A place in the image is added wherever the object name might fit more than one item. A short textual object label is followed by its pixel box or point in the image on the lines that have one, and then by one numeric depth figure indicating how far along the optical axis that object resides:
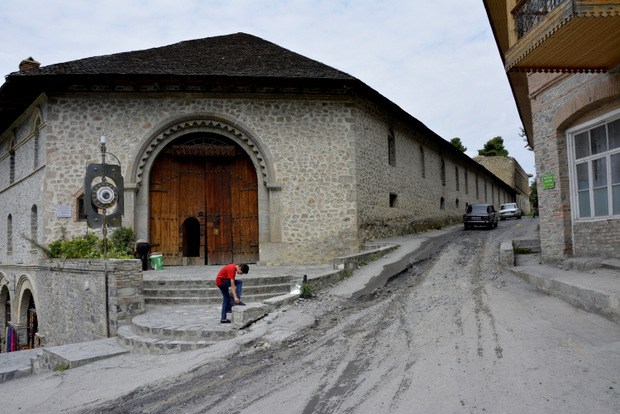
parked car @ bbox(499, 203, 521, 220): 31.48
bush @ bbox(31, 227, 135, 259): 10.94
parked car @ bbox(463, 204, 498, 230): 21.80
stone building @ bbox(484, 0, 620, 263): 6.61
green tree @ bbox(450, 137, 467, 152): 54.37
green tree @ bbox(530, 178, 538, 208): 52.39
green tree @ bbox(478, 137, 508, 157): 56.56
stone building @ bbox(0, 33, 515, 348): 13.48
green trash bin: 13.17
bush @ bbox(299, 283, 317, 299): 9.16
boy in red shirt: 7.70
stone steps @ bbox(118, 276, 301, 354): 7.12
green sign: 9.28
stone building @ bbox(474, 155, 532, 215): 50.12
